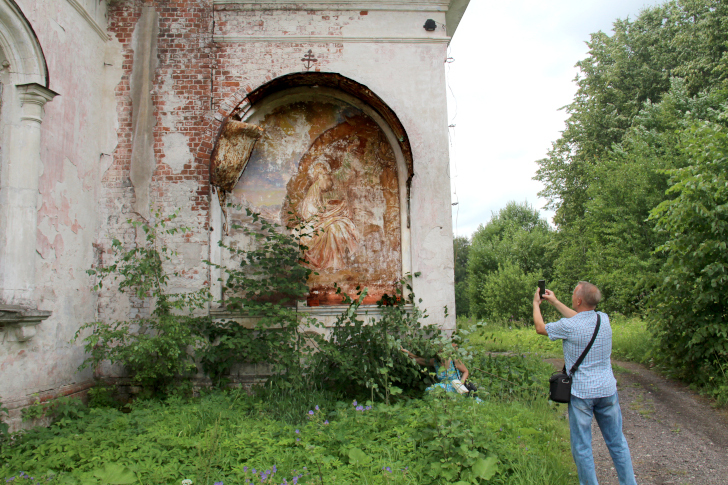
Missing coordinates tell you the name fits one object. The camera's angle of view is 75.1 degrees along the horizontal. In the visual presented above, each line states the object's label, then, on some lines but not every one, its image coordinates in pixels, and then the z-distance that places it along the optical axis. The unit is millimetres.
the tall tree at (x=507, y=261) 27000
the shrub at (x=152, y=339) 5402
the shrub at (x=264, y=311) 5773
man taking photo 3385
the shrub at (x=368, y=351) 5641
